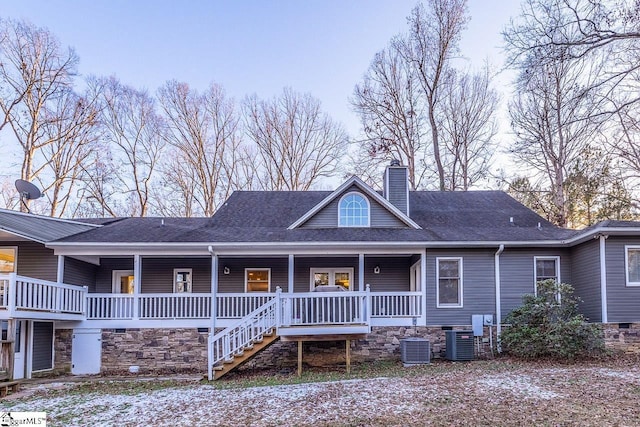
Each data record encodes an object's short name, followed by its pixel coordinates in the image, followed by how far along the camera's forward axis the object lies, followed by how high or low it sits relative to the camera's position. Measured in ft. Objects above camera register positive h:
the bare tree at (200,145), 84.43 +21.03
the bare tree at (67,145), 74.38 +18.66
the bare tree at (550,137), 60.95 +17.18
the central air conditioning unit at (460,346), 37.60 -6.61
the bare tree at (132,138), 80.33 +21.14
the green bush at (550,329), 34.27 -5.02
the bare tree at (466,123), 77.92 +22.74
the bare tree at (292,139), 86.22 +22.47
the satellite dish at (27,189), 46.37 +7.19
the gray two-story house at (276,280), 35.14 -1.55
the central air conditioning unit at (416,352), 36.32 -6.82
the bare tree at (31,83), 69.10 +26.58
